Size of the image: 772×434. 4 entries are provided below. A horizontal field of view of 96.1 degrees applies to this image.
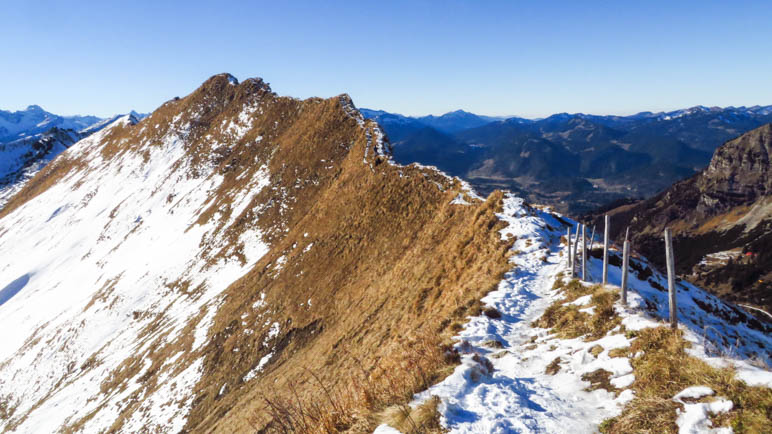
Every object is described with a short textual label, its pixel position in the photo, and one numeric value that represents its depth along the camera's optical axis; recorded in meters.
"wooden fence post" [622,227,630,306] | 9.57
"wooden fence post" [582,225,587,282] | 11.94
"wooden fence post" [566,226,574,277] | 14.13
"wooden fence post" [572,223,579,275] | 13.44
